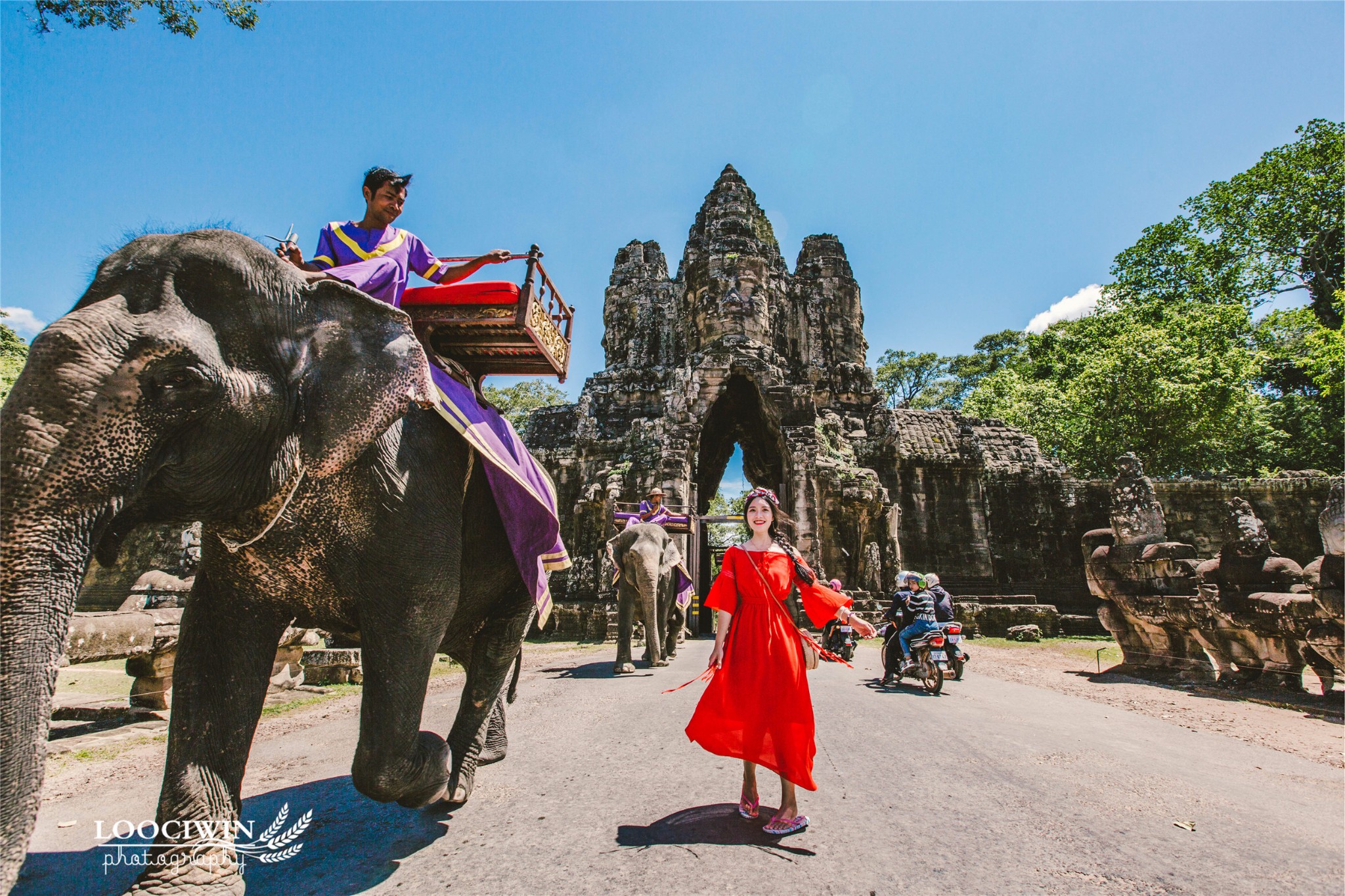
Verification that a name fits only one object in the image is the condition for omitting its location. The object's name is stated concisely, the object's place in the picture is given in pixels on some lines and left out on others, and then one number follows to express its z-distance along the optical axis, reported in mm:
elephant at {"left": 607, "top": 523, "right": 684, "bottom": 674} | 9430
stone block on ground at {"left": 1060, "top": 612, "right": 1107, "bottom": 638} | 18016
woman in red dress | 2986
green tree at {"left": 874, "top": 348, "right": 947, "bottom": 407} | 48219
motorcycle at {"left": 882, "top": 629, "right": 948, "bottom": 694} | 7562
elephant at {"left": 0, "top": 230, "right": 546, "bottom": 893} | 1517
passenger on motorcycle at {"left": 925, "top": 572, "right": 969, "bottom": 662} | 8715
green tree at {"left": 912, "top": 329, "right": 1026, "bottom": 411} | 45688
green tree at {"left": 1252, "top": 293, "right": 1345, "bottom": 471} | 25094
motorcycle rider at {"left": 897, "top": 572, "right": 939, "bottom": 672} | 8125
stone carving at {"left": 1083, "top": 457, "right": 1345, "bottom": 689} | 7523
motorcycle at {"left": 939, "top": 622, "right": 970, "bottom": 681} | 8281
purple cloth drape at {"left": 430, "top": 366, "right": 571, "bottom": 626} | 2762
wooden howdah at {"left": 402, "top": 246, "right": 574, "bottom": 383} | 3068
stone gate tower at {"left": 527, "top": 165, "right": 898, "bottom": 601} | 17859
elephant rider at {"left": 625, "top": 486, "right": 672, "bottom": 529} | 11188
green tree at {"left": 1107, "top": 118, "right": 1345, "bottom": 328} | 28500
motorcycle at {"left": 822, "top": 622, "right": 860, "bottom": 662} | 10273
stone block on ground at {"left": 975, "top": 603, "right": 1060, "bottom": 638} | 17562
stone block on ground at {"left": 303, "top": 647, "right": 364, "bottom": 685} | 8445
